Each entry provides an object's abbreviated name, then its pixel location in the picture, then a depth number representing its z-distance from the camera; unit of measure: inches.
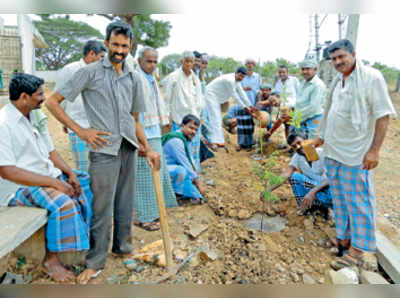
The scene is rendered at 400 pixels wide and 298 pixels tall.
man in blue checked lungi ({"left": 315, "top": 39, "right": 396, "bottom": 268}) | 91.0
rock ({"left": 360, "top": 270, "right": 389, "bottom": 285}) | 92.4
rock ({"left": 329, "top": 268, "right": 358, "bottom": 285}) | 93.7
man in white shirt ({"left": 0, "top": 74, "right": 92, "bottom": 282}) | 80.0
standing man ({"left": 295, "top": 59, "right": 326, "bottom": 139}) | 161.6
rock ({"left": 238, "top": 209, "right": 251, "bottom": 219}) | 134.5
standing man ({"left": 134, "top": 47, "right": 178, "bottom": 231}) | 119.7
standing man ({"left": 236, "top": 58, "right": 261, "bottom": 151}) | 236.0
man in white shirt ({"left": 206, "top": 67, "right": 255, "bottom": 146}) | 221.6
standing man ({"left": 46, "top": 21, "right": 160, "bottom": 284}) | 77.9
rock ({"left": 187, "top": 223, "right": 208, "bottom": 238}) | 116.2
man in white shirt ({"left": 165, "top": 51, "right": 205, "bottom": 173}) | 154.3
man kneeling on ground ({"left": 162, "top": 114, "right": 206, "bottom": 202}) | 135.0
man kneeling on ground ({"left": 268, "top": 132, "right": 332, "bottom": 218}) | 123.6
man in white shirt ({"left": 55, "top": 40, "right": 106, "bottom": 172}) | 105.2
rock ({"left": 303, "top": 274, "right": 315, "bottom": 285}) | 96.5
